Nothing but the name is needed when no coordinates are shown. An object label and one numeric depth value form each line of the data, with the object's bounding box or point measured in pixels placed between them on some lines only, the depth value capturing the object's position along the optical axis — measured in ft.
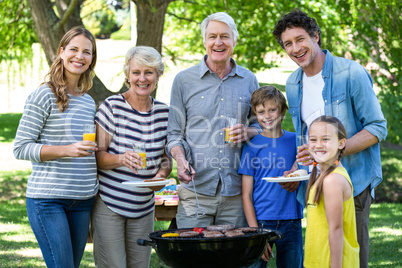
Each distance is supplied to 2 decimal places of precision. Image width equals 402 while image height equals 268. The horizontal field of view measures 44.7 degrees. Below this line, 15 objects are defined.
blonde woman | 10.41
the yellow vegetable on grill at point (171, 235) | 10.28
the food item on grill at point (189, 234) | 10.16
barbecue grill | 9.52
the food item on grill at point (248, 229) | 10.57
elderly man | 11.66
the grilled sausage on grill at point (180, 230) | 10.85
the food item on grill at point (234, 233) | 9.89
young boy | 11.48
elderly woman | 11.44
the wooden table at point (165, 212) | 16.80
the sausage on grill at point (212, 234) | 9.88
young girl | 9.45
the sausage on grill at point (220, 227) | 10.53
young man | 10.52
